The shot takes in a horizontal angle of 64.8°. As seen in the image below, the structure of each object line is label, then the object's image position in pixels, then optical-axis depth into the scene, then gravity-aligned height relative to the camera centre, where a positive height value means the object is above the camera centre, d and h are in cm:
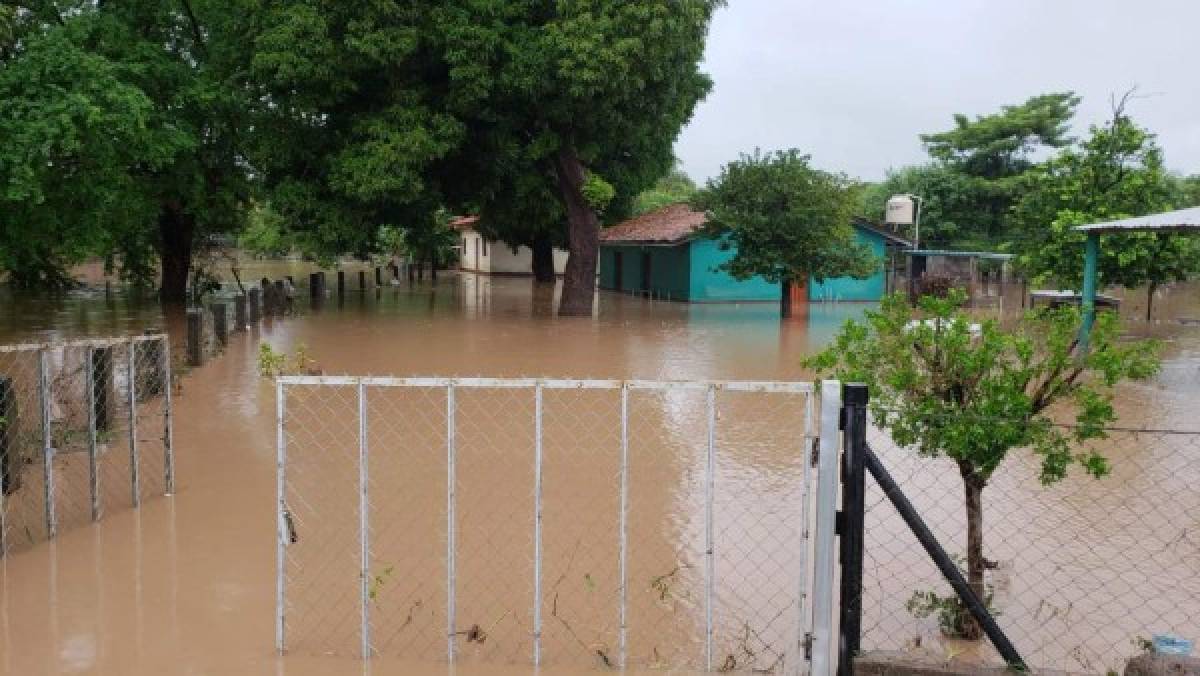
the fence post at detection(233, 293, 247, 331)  2102 -116
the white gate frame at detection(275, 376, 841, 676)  417 -111
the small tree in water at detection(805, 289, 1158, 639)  493 -61
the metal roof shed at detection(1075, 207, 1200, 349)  1445 +73
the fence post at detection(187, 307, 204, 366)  1582 -129
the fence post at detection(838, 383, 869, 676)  413 -110
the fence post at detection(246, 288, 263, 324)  2242 -101
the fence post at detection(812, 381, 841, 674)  414 -115
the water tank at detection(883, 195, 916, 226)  3481 +220
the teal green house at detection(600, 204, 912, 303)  3058 +10
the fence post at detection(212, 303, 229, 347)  1786 -119
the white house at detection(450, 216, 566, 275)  4931 +31
